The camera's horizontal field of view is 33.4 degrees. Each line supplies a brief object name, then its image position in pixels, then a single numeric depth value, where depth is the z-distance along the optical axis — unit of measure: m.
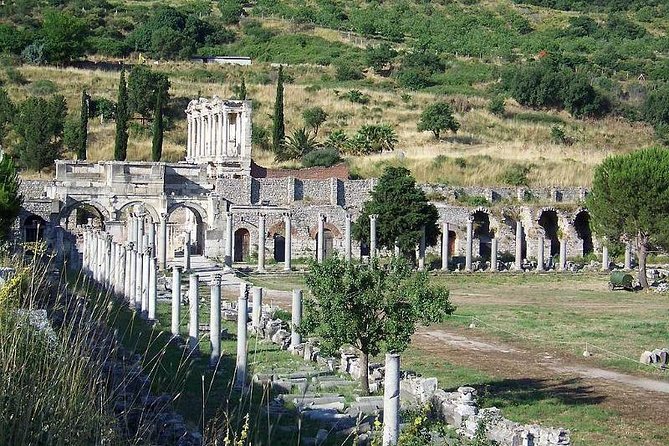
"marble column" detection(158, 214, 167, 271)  52.00
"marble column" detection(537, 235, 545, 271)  59.69
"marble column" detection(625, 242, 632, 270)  58.90
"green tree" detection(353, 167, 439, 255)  55.44
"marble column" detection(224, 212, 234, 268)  54.34
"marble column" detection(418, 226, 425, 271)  55.47
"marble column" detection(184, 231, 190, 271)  51.61
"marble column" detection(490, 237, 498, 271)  58.94
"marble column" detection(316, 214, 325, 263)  56.25
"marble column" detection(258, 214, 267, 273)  54.03
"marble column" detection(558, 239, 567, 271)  60.30
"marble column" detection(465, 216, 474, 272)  58.48
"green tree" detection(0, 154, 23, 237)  44.62
